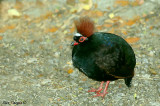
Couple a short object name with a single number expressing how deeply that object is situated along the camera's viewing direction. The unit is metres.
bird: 8.41
